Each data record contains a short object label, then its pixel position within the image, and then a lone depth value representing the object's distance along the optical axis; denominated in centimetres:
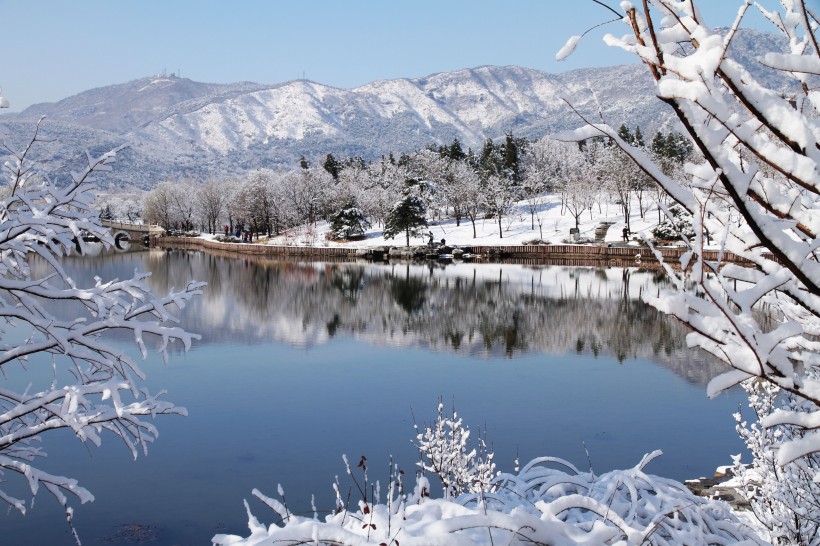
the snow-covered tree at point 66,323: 461
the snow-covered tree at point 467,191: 6525
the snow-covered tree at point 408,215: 5624
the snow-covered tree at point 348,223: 6375
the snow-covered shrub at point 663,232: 4884
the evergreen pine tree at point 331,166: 10058
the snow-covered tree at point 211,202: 8981
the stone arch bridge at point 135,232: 8005
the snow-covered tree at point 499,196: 6316
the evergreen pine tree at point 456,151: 9419
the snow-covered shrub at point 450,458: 827
